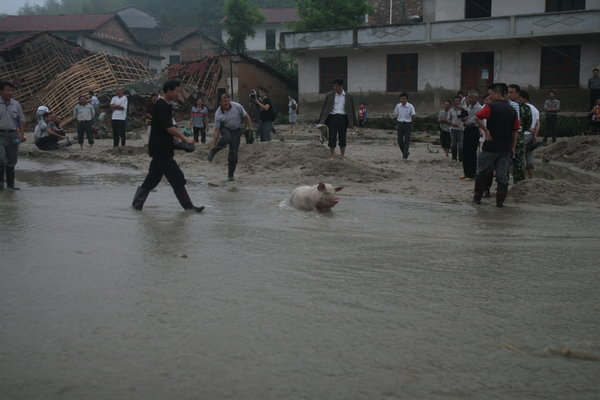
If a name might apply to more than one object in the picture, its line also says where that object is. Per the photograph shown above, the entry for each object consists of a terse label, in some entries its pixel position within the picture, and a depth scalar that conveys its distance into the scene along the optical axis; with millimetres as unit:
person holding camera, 16500
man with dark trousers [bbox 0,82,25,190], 10148
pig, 8117
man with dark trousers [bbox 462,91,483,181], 11578
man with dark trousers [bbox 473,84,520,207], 8586
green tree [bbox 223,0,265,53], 55406
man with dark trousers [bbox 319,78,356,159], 13078
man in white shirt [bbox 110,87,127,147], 17531
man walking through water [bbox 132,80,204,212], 8039
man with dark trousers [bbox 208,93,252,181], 11312
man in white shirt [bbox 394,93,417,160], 15382
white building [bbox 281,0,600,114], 28719
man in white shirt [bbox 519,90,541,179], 9914
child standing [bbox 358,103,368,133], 31691
